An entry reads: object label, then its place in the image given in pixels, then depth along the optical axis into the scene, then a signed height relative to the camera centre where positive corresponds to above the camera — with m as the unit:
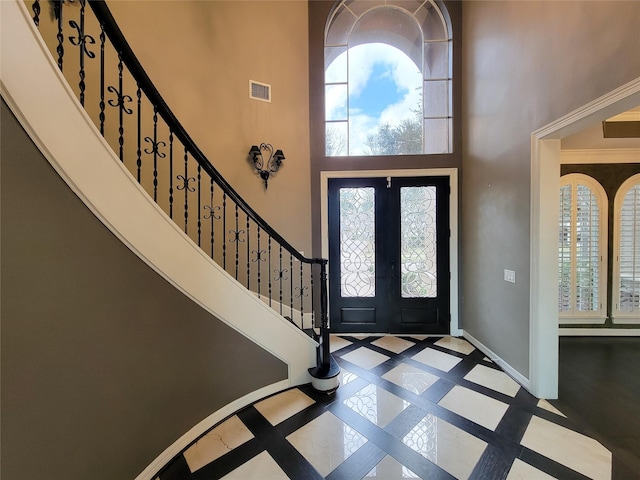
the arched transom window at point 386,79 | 3.70 +2.38
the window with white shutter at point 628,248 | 3.44 -0.14
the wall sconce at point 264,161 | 3.25 +1.04
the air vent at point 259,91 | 3.27 +1.95
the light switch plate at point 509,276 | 2.53 -0.39
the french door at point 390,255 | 3.63 -0.26
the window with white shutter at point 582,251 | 3.49 -0.19
